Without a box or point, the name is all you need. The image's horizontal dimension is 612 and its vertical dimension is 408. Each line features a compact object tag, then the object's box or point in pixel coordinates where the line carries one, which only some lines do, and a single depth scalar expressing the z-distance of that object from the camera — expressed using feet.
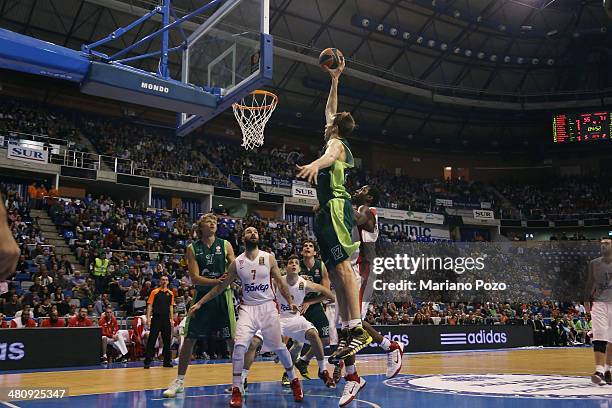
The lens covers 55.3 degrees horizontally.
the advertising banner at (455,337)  61.77
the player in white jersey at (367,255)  24.27
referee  43.05
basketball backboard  33.04
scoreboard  117.91
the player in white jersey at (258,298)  22.49
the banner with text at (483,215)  129.70
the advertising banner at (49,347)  40.06
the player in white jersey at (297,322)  25.76
